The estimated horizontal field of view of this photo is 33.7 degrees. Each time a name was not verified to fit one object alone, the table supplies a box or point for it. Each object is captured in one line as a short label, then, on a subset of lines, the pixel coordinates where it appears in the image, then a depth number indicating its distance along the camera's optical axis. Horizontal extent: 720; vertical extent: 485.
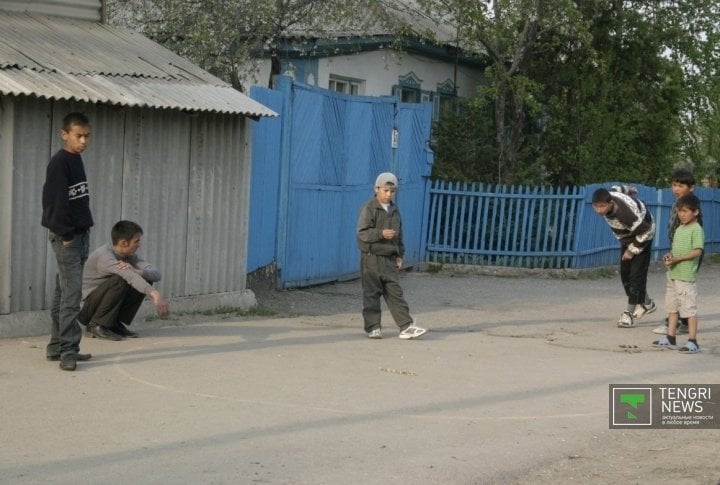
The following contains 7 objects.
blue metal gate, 14.01
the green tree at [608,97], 22.98
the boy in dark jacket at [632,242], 12.70
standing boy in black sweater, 8.62
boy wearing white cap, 11.26
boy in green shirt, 11.22
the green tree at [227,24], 18.00
